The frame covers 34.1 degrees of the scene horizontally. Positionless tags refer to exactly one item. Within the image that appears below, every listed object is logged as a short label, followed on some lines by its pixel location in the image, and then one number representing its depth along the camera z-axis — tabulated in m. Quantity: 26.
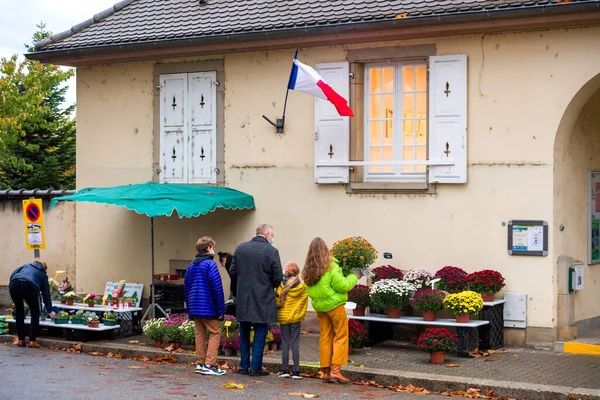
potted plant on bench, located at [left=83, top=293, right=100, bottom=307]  15.21
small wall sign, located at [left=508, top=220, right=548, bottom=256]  13.11
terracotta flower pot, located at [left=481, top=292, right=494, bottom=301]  12.98
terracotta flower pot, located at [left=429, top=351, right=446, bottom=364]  11.98
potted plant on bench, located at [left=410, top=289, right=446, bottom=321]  12.58
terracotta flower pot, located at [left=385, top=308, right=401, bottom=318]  13.08
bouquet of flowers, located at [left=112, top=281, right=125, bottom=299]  15.19
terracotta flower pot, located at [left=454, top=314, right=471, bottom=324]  12.38
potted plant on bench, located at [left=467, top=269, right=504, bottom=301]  12.91
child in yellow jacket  11.55
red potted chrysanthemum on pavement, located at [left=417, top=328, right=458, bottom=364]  11.87
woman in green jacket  11.14
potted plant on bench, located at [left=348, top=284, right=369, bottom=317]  13.21
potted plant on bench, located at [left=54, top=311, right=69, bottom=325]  14.60
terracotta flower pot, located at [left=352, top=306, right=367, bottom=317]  13.32
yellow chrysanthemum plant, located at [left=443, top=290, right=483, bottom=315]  12.28
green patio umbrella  14.16
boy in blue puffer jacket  11.76
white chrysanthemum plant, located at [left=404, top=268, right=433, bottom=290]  13.41
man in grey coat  11.58
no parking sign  15.27
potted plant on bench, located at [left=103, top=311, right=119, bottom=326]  14.46
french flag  14.02
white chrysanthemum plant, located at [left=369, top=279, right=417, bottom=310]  12.86
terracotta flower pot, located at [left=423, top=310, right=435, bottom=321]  12.77
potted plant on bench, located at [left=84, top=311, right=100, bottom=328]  14.34
